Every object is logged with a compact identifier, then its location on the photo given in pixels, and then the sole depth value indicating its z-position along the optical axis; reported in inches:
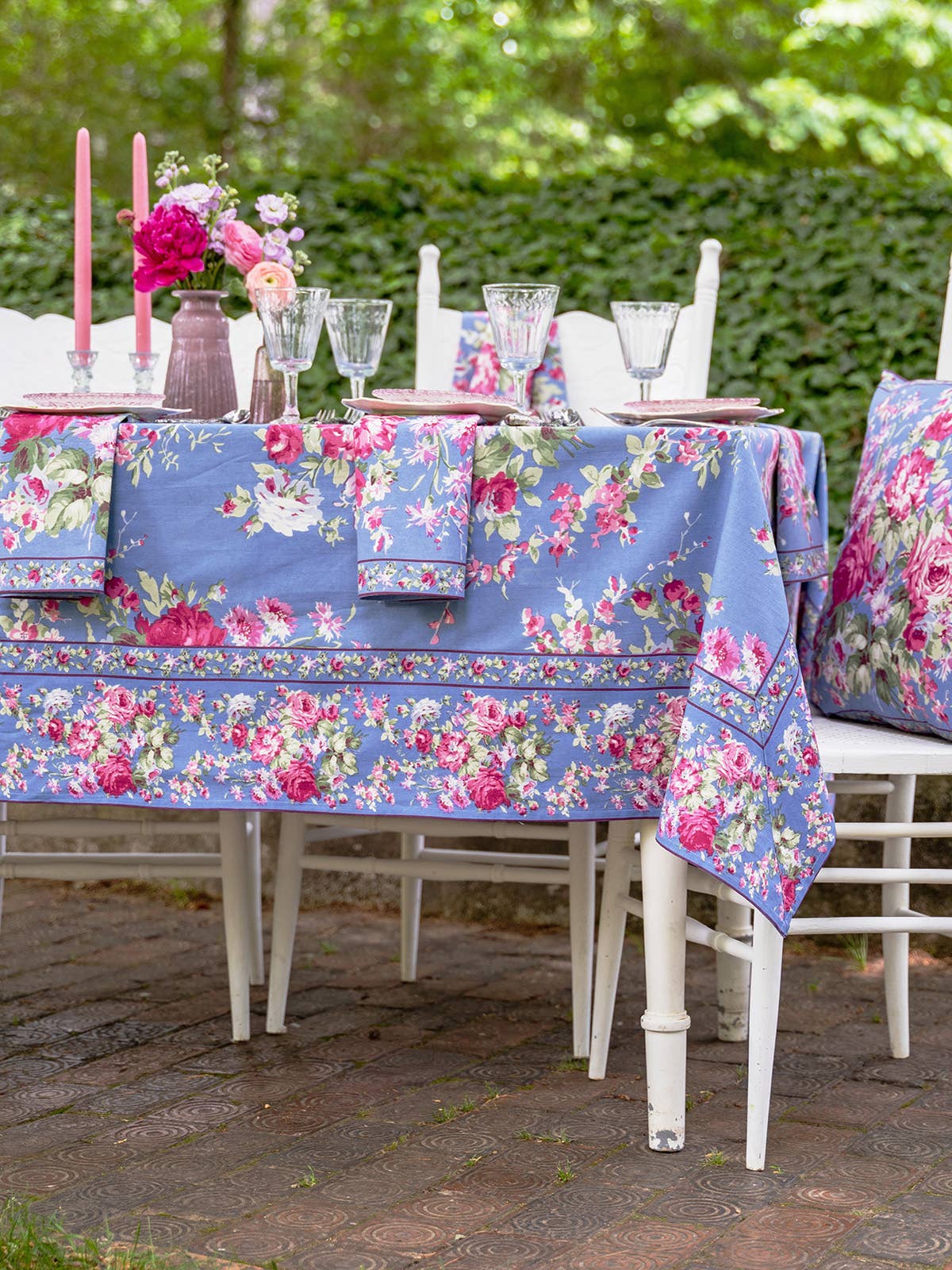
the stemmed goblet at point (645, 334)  160.5
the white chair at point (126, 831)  176.9
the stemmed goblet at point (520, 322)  152.9
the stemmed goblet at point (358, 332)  156.5
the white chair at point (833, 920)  140.4
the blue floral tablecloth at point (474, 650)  134.7
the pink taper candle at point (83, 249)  165.3
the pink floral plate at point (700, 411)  147.7
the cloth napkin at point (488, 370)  229.1
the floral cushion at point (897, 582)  150.9
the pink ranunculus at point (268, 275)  162.1
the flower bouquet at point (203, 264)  163.4
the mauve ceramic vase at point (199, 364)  166.8
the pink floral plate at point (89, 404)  146.4
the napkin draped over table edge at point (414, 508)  135.7
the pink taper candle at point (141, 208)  170.9
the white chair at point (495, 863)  175.6
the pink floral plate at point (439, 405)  141.3
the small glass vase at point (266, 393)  164.2
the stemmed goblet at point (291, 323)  153.3
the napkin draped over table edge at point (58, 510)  142.9
